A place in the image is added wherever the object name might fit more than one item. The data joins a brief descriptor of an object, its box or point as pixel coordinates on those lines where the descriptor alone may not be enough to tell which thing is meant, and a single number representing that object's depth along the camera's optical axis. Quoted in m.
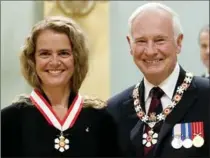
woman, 2.47
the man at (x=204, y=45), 4.02
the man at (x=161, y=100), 2.47
